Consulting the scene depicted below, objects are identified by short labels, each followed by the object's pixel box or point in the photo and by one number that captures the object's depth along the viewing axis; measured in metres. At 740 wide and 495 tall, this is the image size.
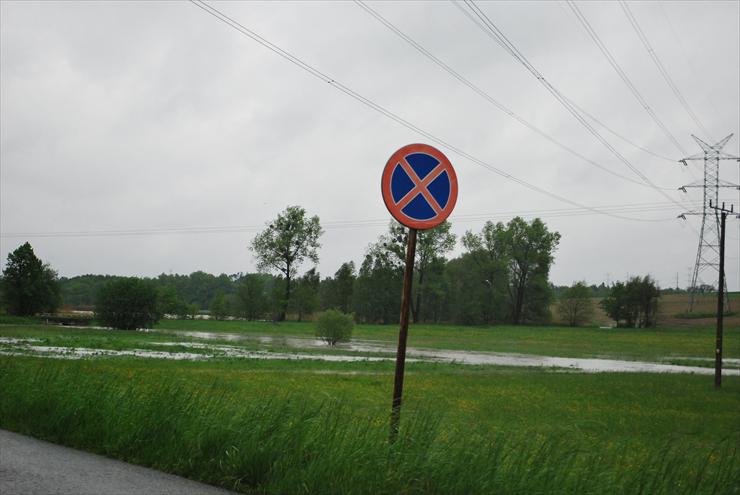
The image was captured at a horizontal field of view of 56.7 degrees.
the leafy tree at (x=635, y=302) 99.81
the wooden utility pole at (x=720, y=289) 30.00
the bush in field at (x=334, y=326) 50.78
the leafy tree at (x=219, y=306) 108.44
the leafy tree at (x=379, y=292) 106.56
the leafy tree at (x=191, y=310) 104.89
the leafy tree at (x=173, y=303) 88.91
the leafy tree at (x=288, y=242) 97.31
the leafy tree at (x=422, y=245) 100.50
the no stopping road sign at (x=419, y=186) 7.16
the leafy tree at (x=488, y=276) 111.12
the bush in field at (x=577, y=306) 115.88
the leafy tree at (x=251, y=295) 102.50
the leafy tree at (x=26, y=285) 67.25
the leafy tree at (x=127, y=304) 56.81
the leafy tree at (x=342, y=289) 123.00
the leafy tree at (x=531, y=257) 112.88
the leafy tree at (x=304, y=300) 98.12
